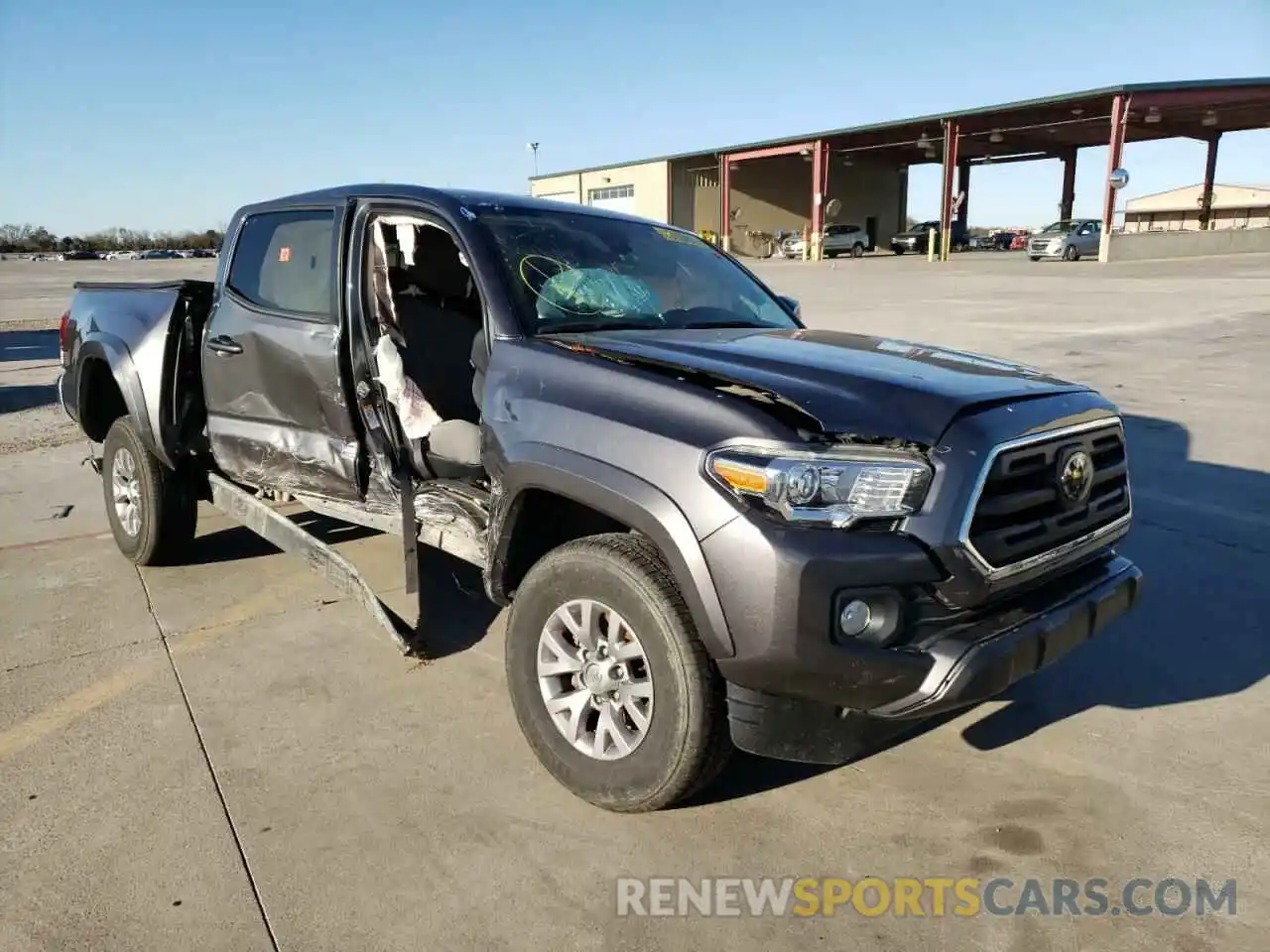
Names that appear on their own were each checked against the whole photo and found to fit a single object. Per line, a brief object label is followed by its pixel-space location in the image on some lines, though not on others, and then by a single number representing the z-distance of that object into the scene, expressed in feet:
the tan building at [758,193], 171.32
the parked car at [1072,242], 116.06
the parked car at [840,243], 151.74
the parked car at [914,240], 155.74
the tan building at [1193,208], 209.10
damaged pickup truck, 8.02
